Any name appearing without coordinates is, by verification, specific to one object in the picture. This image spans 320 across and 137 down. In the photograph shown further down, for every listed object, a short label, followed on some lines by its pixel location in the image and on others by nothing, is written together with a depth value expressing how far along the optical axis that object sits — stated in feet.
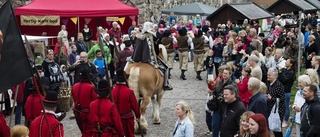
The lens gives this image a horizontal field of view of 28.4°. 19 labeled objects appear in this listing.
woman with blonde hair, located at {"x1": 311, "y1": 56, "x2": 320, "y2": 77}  45.73
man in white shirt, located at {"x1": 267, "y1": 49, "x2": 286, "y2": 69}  48.68
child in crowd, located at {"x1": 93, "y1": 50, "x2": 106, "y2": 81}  55.67
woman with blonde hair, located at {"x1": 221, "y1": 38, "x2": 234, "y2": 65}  55.16
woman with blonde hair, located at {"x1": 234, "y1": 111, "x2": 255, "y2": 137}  24.32
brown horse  41.73
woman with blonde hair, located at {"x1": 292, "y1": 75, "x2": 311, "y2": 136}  33.39
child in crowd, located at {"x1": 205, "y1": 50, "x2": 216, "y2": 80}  60.82
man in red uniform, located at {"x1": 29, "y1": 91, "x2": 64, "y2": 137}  27.91
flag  25.20
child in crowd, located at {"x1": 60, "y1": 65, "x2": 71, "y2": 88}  49.83
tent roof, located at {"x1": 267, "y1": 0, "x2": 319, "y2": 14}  98.49
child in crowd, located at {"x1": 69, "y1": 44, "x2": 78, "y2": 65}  58.65
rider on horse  43.55
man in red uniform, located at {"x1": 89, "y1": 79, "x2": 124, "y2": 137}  31.37
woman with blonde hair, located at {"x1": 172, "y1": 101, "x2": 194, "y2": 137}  28.53
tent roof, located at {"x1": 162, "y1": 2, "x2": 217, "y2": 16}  95.61
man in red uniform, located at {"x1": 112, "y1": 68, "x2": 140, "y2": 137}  36.47
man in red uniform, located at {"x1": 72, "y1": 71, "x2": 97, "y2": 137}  37.42
